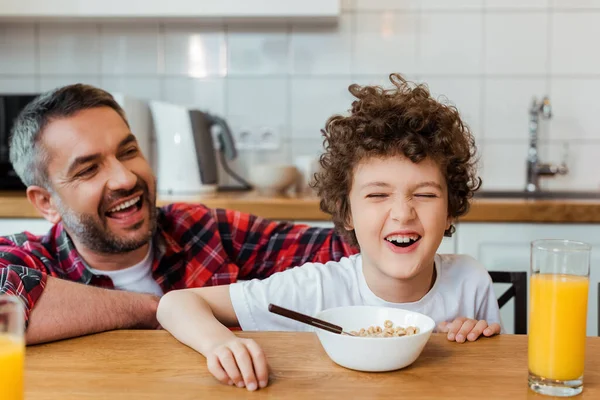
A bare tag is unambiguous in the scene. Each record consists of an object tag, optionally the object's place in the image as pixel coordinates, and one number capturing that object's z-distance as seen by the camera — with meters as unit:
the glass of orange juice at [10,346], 0.65
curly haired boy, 1.15
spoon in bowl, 0.91
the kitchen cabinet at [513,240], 2.16
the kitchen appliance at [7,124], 2.50
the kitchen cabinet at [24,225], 2.26
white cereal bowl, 0.86
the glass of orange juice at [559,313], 0.79
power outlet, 2.84
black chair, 1.40
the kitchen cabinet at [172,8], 2.49
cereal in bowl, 0.94
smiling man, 1.51
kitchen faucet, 2.66
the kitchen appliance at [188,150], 2.54
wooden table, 0.82
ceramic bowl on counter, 2.51
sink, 2.66
